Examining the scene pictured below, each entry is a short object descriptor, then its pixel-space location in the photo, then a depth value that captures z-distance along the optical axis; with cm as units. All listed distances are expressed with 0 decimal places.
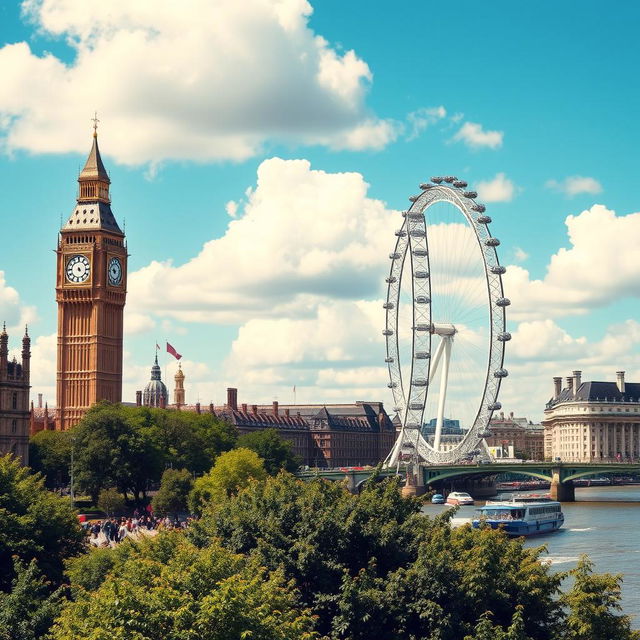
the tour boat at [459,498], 13550
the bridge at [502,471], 14100
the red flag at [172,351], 18300
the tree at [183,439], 12094
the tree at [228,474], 9388
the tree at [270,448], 14000
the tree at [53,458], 11819
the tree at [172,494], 9575
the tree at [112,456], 10550
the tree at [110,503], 9700
